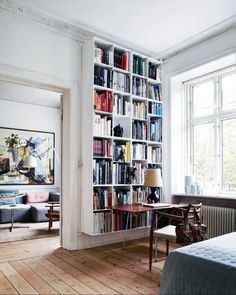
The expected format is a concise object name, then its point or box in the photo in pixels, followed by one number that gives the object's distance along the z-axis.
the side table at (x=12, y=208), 5.52
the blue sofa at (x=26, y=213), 6.21
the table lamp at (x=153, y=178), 4.02
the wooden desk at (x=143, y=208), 3.24
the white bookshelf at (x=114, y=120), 3.96
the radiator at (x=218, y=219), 3.86
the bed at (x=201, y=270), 1.52
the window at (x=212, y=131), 4.37
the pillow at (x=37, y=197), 7.01
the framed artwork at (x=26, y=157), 7.03
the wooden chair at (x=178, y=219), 2.98
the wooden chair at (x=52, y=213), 5.41
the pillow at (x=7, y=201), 6.40
